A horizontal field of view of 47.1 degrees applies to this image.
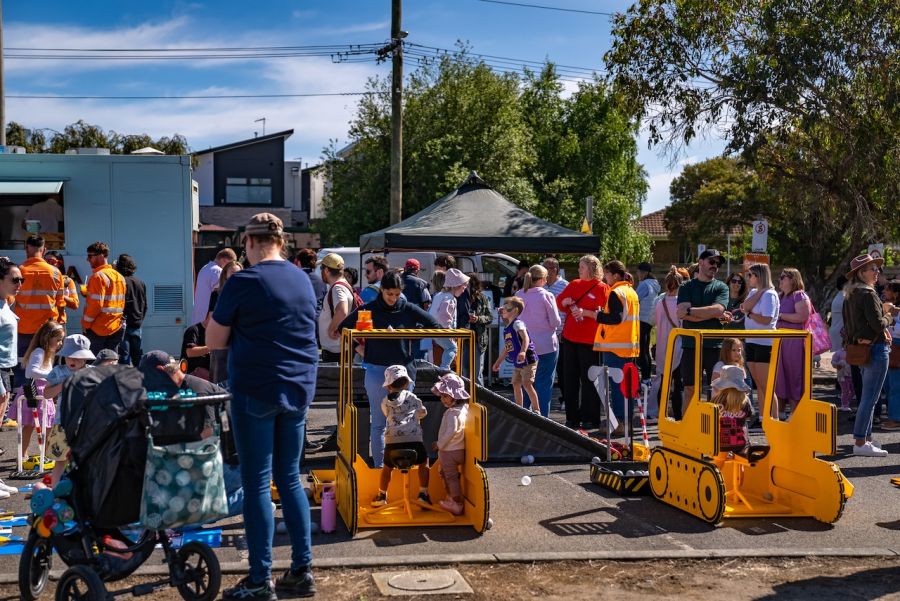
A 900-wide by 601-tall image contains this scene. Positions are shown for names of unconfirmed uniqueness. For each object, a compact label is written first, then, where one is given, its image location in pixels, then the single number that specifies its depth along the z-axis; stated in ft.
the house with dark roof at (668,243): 182.80
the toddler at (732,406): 26.32
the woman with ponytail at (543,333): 37.63
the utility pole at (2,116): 76.11
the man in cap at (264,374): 17.67
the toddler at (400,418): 24.75
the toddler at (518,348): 36.27
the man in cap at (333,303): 29.99
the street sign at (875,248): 60.50
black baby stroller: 16.88
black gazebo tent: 52.60
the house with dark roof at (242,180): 177.17
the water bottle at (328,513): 23.49
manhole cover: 19.19
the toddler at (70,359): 26.17
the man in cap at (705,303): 36.68
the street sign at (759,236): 51.88
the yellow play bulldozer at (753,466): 24.70
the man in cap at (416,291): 36.91
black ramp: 31.76
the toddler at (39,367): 28.81
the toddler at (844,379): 44.73
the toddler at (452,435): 24.25
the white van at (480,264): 59.21
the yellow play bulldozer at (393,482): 23.43
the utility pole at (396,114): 77.87
